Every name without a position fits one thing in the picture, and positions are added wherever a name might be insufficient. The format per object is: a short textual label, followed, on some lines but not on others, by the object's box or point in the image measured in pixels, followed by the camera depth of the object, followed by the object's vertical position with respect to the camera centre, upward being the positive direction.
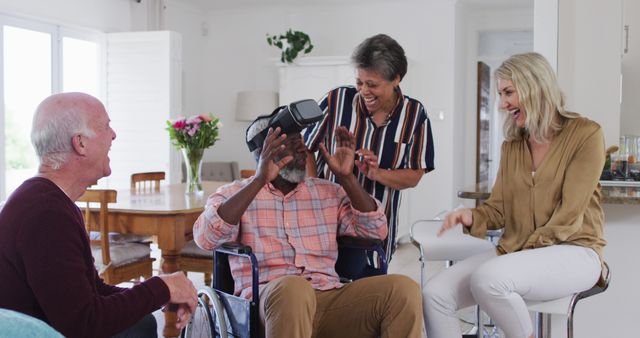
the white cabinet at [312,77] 6.96 +0.67
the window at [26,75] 5.17 +0.53
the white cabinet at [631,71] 3.52 +0.38
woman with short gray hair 2.49 +0.03
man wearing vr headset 2.00 -0.30
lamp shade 7.50 +0.44
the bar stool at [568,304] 2.06 -0.48
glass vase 4.13 -0.16
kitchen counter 2.52 -0.19
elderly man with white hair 1.38 -0.20
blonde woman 2.03 -0.24
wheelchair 2.02 -0.48
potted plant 7.05 +1.00
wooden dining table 3.44 -0.41
